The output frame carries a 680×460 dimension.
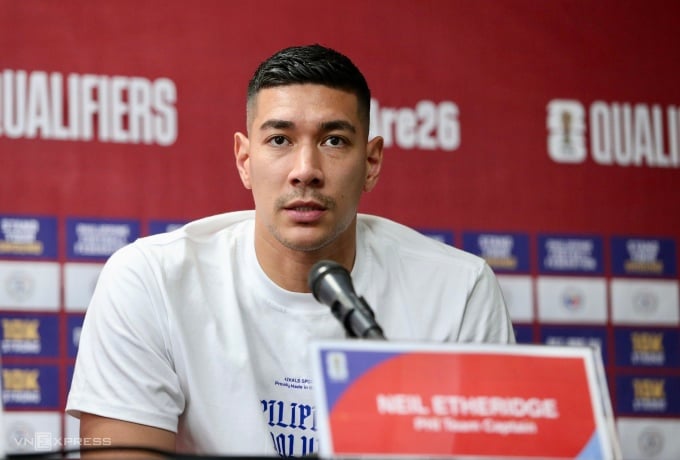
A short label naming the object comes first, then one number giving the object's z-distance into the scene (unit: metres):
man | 4.57
